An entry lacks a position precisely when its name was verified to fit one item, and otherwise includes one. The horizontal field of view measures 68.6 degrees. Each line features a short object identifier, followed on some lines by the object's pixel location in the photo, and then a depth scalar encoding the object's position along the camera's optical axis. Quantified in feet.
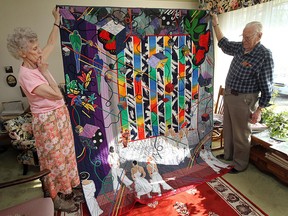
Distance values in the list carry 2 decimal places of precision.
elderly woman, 4.87
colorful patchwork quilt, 5.99
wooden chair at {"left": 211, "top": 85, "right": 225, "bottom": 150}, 8.96
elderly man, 6.48
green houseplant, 7.41
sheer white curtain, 7.66
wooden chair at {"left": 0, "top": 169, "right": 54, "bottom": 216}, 4.31
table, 6.80
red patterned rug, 5.99
